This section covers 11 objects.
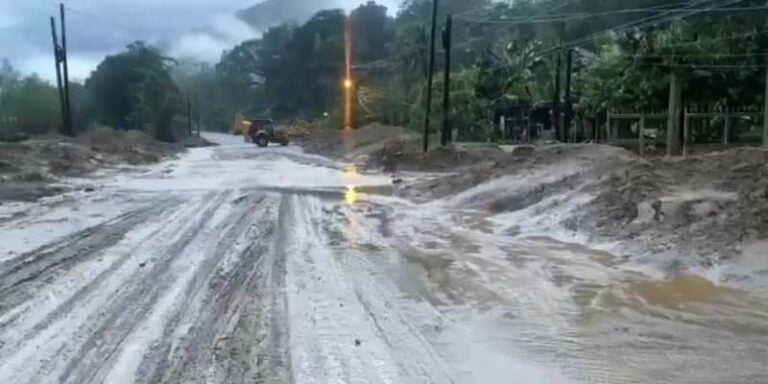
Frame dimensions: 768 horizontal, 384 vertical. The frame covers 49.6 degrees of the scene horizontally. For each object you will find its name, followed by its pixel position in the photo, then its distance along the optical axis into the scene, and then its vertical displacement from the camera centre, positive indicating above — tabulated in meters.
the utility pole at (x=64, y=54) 47.88 +3.18
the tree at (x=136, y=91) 75.62 +1.61
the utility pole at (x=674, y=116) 25.81 -0.44
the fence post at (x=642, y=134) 26.55 -1.02
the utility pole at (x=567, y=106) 34.25 -0.12
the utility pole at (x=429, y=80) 33.12 +1.05
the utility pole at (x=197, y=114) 97.48 -0.79
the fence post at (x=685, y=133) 25.44 -0.97
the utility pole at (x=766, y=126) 23.10 -0.71
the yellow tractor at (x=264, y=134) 58.56 -1.96
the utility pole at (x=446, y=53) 32.62 +2.01
